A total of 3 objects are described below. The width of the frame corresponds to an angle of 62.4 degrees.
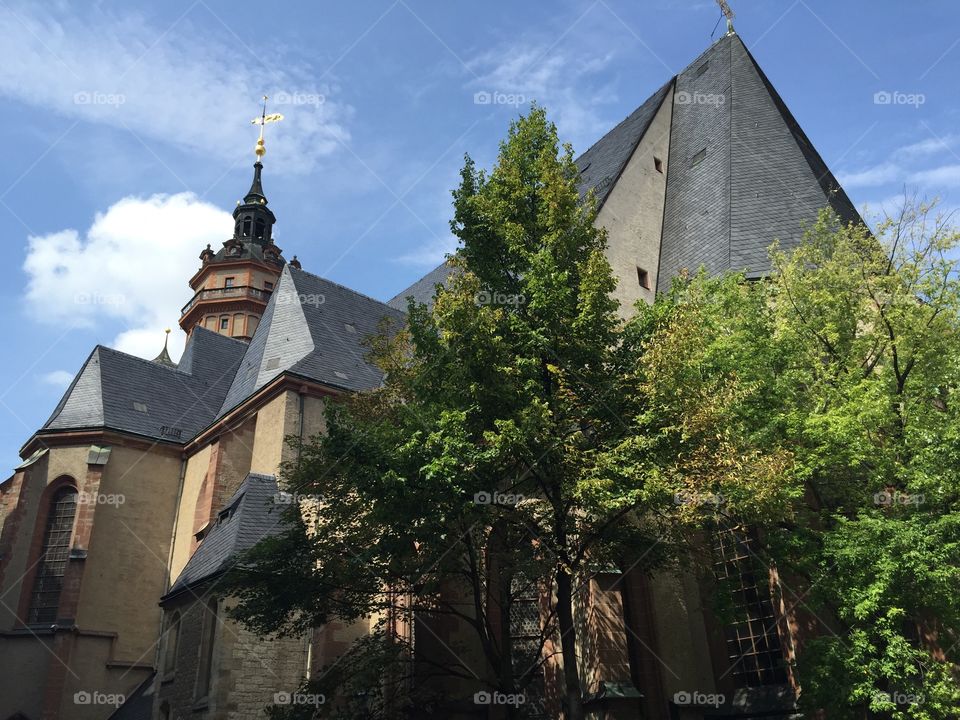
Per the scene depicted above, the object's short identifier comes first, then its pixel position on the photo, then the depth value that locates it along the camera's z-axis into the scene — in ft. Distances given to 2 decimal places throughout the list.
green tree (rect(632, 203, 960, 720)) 33.58
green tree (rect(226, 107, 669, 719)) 35.01
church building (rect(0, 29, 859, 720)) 47.37
